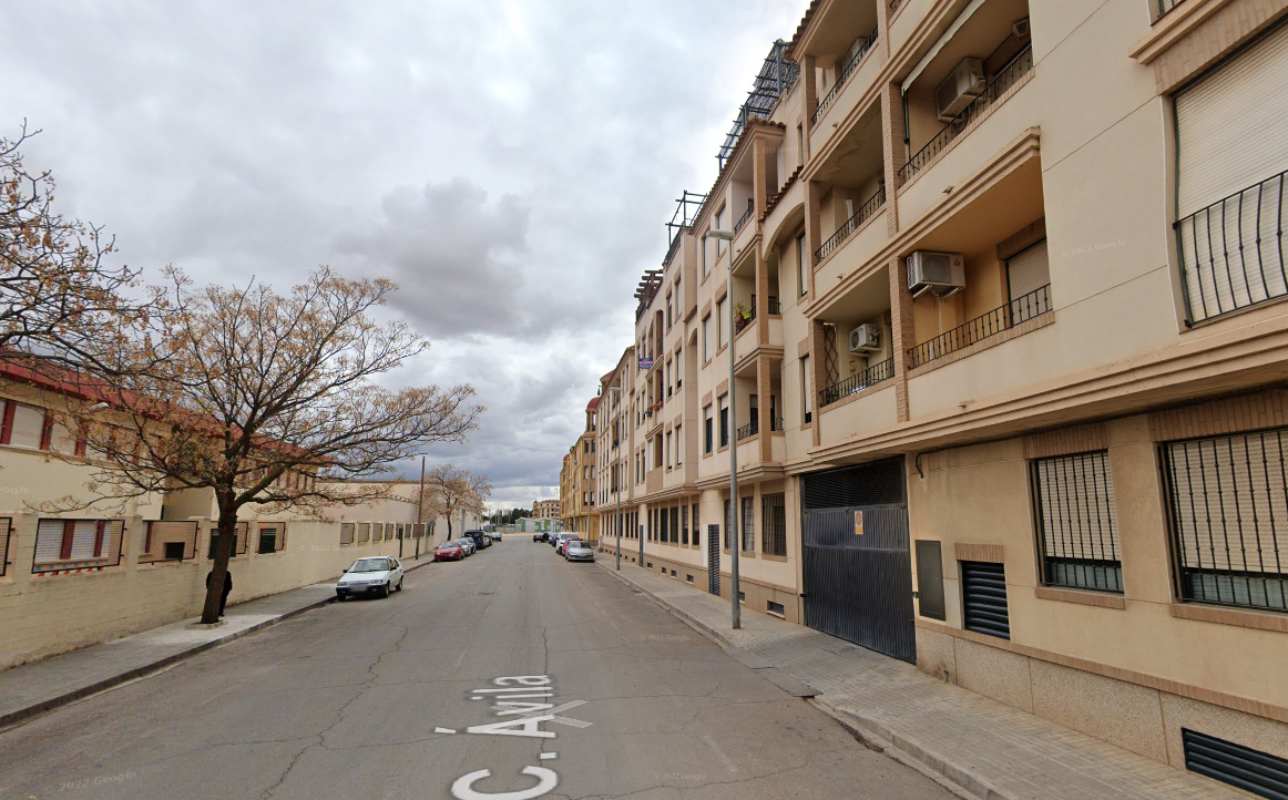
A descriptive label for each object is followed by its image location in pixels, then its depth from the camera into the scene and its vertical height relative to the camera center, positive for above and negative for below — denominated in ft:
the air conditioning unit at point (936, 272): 31.91 +11.46
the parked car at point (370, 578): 71.46 -7.84
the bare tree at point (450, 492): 208.85 +5.46
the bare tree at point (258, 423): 44.83 +6.35
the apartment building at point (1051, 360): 18.03 +5.45
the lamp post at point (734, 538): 47.29 -2.19
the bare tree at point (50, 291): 20.83 +6.99
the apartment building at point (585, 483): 224.94 +8.94
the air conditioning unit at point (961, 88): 32.30 +21.04
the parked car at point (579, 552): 140.05 -9.51
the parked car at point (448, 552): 146.61 -10.08
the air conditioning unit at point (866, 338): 41.37 +10.69
